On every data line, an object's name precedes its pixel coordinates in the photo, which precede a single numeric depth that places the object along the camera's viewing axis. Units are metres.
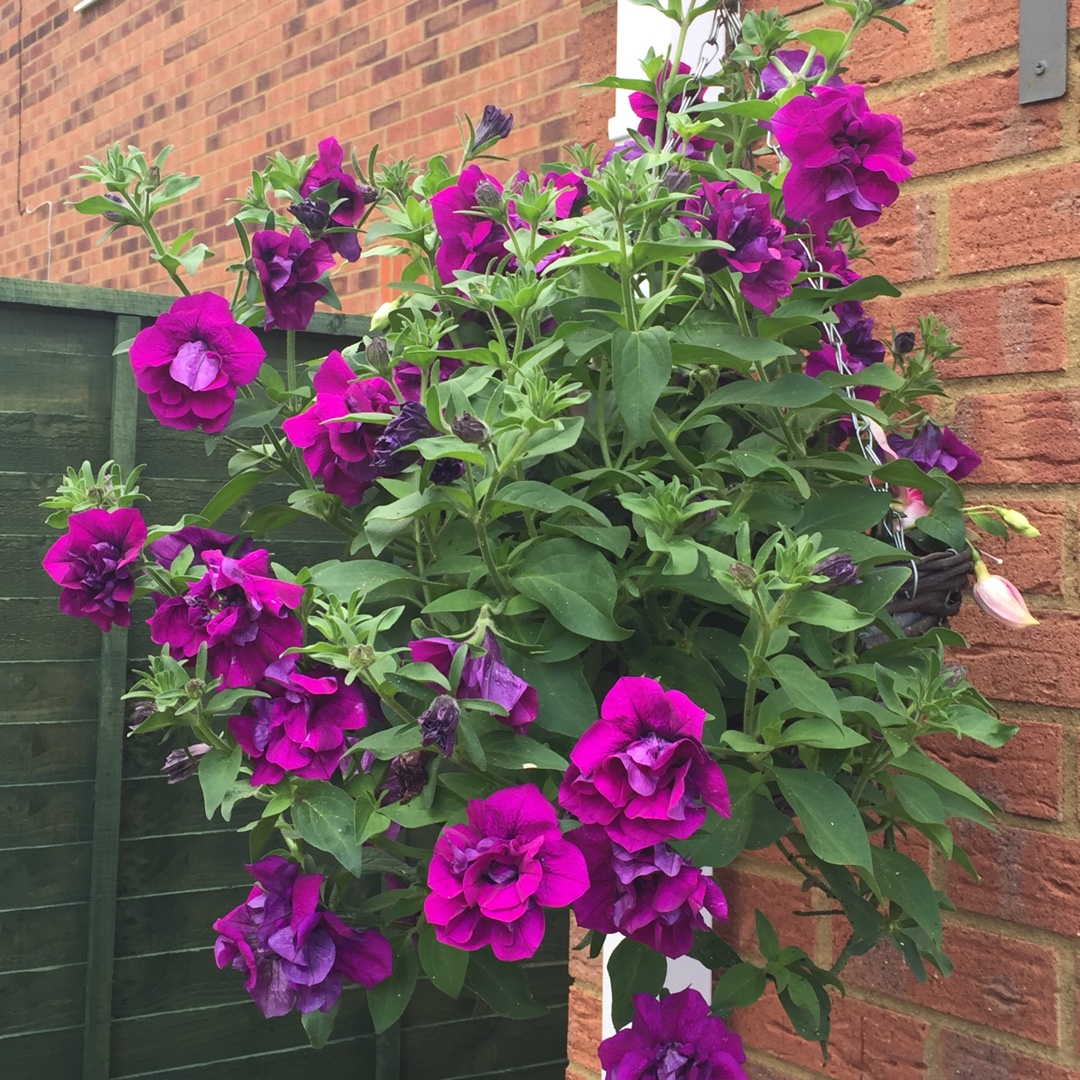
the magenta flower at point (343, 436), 1.00
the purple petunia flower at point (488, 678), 0.83
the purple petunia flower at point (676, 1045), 0.97
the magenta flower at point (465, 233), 1.08
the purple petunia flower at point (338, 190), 1.13
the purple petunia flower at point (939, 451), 1.14
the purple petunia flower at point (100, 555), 1.04
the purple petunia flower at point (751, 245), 0.92
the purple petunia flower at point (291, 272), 1.10
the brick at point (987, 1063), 1.23
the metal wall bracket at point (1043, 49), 1.21
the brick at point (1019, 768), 1.23
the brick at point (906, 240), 1.34
